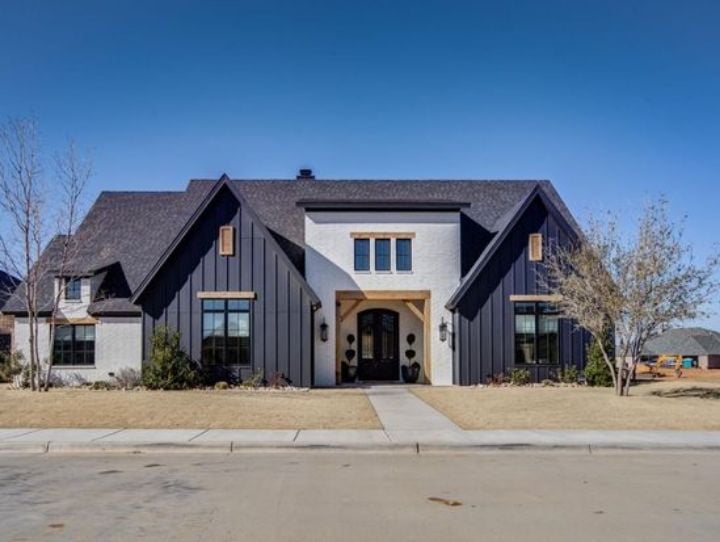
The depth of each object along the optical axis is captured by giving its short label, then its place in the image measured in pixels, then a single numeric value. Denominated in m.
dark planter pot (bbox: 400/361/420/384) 26.86
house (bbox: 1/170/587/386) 24.09
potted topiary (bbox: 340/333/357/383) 27.03
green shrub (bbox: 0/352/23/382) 25.48
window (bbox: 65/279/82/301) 25.91
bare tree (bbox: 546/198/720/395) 18.81
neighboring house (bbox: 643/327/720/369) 49.53
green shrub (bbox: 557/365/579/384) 24.80
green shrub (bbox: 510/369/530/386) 24.47
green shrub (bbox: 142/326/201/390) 22.66
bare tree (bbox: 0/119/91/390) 21.84
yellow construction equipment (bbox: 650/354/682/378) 32.62
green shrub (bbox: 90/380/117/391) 24.08
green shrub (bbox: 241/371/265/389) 23.61
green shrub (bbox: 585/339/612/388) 24.17
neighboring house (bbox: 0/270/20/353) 34.50
